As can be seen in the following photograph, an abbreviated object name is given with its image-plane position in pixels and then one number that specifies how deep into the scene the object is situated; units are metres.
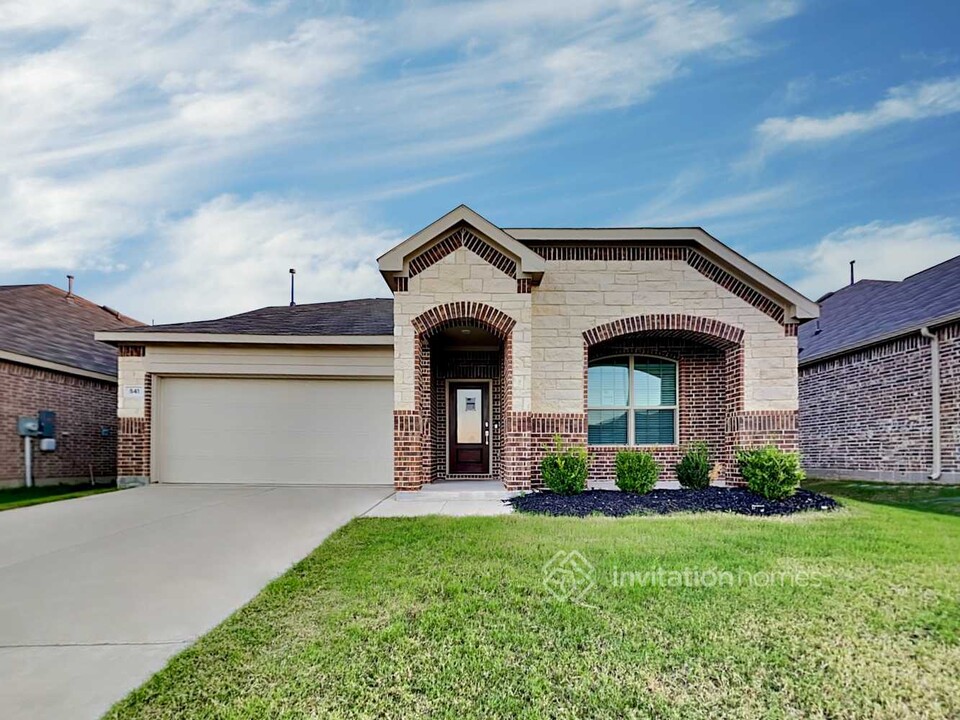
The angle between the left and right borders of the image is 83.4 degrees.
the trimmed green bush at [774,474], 8.38
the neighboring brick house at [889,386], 10.83
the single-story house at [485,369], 9.25
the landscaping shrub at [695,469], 9.37
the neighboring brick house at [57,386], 11.41
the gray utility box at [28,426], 11.45
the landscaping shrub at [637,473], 8.78
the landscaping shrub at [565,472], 8.75
